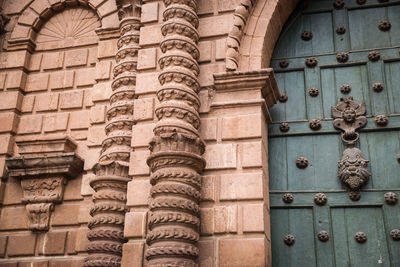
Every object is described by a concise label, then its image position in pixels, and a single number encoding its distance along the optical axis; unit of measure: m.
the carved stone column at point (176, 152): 4.68
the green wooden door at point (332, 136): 5.18
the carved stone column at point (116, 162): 5.50
